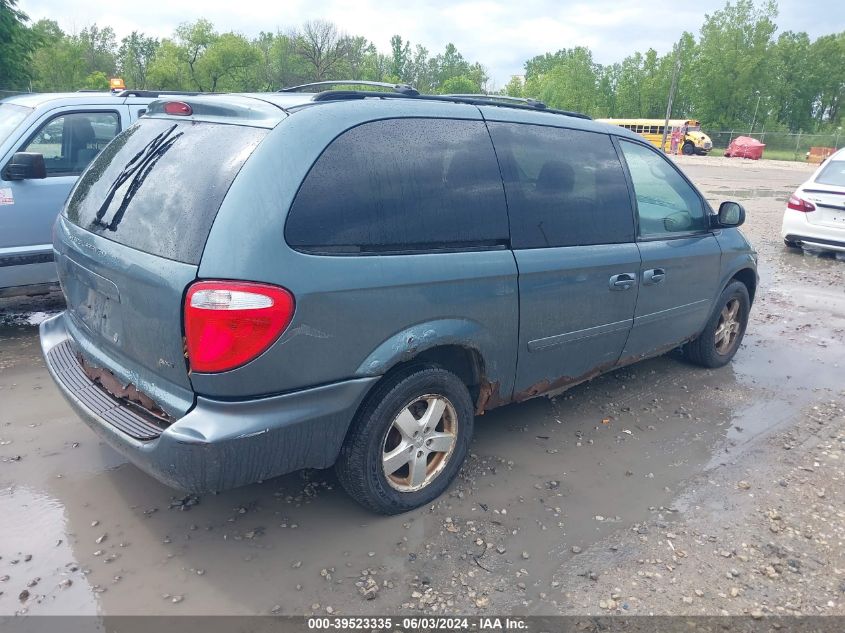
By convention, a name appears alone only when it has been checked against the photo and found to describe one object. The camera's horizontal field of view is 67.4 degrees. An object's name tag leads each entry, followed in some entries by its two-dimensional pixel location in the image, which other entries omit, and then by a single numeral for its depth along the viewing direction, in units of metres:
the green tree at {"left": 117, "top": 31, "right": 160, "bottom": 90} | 64.69
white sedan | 9.30
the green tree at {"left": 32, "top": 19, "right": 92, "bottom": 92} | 49.53
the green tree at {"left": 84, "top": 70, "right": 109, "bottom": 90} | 50.94
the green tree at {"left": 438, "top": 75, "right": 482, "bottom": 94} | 68.76
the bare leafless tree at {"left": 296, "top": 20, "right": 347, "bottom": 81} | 56.91
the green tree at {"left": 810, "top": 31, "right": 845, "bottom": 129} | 66.75
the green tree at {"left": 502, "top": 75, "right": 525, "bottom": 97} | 84.62
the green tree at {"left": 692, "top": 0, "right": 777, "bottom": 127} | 60.50
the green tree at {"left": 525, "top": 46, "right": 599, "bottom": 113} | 67.00
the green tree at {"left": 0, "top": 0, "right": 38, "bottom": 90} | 23.48
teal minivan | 2.41
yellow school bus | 46.53
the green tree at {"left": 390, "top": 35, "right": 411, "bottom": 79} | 83.95
